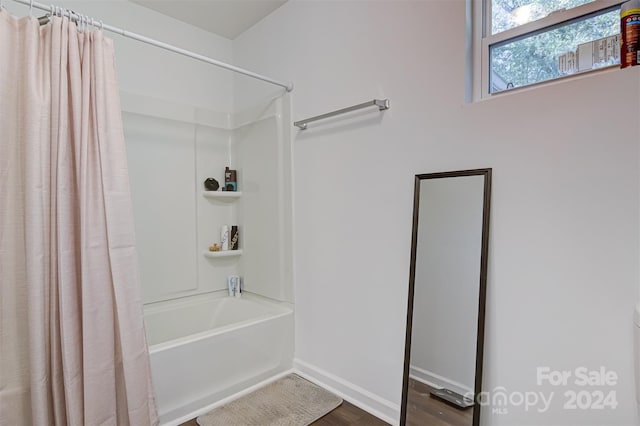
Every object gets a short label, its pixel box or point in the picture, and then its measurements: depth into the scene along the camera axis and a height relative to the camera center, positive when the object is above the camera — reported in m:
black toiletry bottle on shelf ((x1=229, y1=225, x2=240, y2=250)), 2.96 -0.35
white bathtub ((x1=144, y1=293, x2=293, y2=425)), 1.90 -0.93
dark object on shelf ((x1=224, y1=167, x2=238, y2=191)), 2.95 +0.13
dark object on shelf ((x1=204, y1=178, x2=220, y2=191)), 2.87 +0.09
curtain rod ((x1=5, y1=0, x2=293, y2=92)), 1.47 +0.75
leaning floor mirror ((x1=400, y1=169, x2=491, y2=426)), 1.55 -0.45
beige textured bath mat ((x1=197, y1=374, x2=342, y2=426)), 1.91 -1.17
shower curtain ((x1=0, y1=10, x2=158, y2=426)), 1.39 -0.19
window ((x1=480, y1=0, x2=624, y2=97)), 1.34 +0.66
